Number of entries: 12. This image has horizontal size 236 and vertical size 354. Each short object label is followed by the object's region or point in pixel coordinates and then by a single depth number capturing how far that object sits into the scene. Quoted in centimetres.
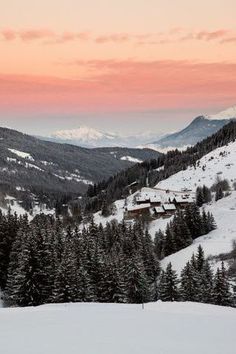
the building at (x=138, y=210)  13488
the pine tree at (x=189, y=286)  5278
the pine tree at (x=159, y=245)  8825
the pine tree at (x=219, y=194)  13325
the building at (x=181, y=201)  13604
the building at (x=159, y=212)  13000
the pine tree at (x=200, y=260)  6788
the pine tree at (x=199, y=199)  13112
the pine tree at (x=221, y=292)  4997
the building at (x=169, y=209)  13090
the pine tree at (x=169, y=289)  5388
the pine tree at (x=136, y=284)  5425
